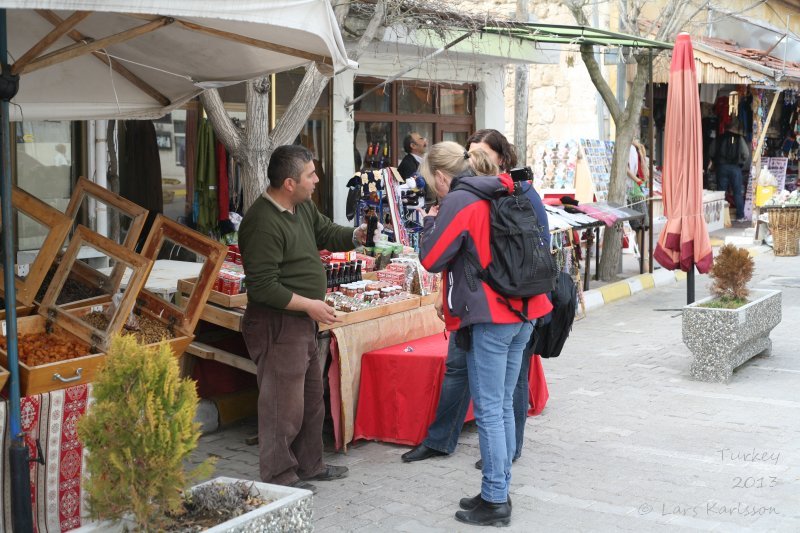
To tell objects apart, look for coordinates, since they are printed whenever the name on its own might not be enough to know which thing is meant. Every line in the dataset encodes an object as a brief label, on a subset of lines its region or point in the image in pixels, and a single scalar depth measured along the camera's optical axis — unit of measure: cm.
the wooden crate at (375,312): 575
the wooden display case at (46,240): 454
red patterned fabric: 416
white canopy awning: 376
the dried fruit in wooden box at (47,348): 434
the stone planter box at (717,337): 746
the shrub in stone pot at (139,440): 306
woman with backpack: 455
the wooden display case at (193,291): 500
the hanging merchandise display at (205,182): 1028
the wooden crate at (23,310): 472
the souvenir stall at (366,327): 575
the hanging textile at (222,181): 1031
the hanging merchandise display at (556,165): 1561
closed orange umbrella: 970
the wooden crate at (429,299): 655
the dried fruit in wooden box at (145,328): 475
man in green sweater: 485
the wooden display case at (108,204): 490
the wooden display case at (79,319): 438
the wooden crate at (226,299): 573
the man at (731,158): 1984
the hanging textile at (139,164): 954
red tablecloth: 586
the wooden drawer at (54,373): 416
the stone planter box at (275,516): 318
